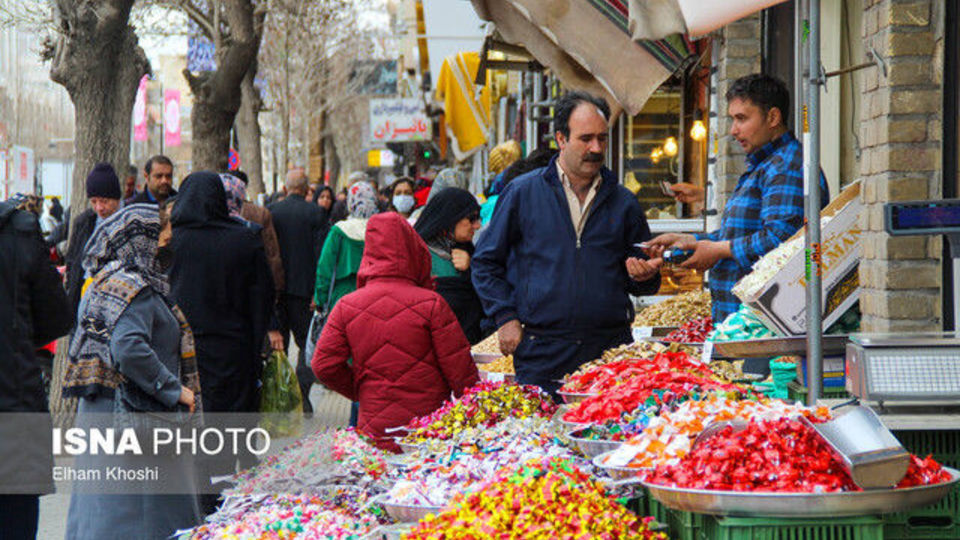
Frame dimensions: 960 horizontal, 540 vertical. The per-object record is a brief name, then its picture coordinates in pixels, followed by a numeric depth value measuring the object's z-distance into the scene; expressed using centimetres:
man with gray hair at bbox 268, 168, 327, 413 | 1345
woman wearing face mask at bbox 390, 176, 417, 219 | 1510
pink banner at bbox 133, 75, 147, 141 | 4998
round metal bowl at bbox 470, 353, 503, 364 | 849
